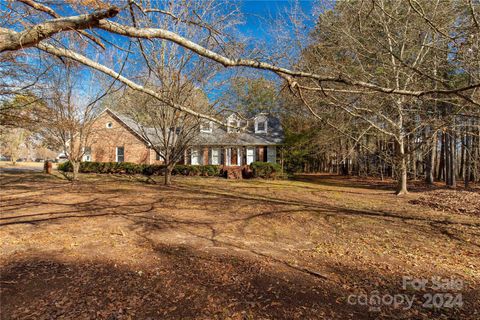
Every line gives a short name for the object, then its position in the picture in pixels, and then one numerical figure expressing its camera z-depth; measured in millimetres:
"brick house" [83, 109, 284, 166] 22844
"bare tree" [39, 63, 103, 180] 11652
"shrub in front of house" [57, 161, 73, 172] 24109
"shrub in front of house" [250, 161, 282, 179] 20594
